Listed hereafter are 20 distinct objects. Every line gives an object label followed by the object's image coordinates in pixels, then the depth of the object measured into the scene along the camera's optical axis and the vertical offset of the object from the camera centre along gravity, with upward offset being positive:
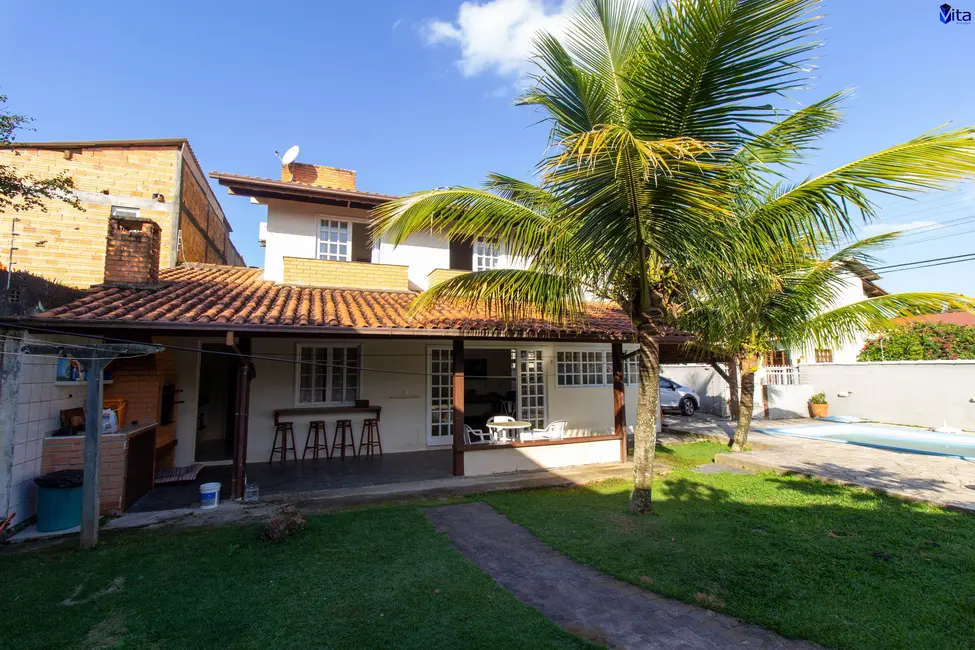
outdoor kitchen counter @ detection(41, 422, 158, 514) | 6.35 -1.26
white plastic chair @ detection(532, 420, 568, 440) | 10.45 -1.48
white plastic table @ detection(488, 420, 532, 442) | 9.92 -1.27
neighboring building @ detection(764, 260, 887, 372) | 20.34 +0.51
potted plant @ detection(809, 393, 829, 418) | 18.58 -1.62
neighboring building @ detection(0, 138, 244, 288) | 11.14 +4.41
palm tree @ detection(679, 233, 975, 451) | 7.06 +1.00
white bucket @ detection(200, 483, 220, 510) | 6.87 -1.87
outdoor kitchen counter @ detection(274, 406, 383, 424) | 10.04 -0.90
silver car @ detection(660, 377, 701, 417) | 20.09 -1.36
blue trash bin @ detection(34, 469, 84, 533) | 5.83 -1.64
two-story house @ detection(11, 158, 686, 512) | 7.41 +0.42
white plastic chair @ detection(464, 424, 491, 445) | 10.90 -1.78
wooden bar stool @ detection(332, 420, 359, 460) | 10.50 -1.45
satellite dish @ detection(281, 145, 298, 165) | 12.51 +5.89
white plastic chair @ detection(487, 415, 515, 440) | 10.16 -1.39
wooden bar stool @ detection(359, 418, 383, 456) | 10.71 -1.58
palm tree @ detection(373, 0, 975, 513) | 4.24 +2.07
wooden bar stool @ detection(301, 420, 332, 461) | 10.27 -1.54
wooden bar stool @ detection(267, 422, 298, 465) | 9.95 -1.48
